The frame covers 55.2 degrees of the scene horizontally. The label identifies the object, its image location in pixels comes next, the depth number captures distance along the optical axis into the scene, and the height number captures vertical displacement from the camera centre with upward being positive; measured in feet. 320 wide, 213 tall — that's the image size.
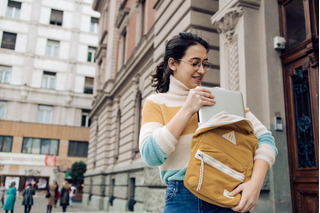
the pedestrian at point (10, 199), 37.35 -3.75
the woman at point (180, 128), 5.24 +0.83
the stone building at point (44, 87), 98.17 +27.34
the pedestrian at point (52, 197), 45.01 -3.85
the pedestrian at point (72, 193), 73.41 -5.40
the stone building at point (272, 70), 16.49 +6.51
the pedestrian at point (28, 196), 41.73 -3.60
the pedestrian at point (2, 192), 52.22 -4.16
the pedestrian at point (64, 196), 46.26 -3.76
